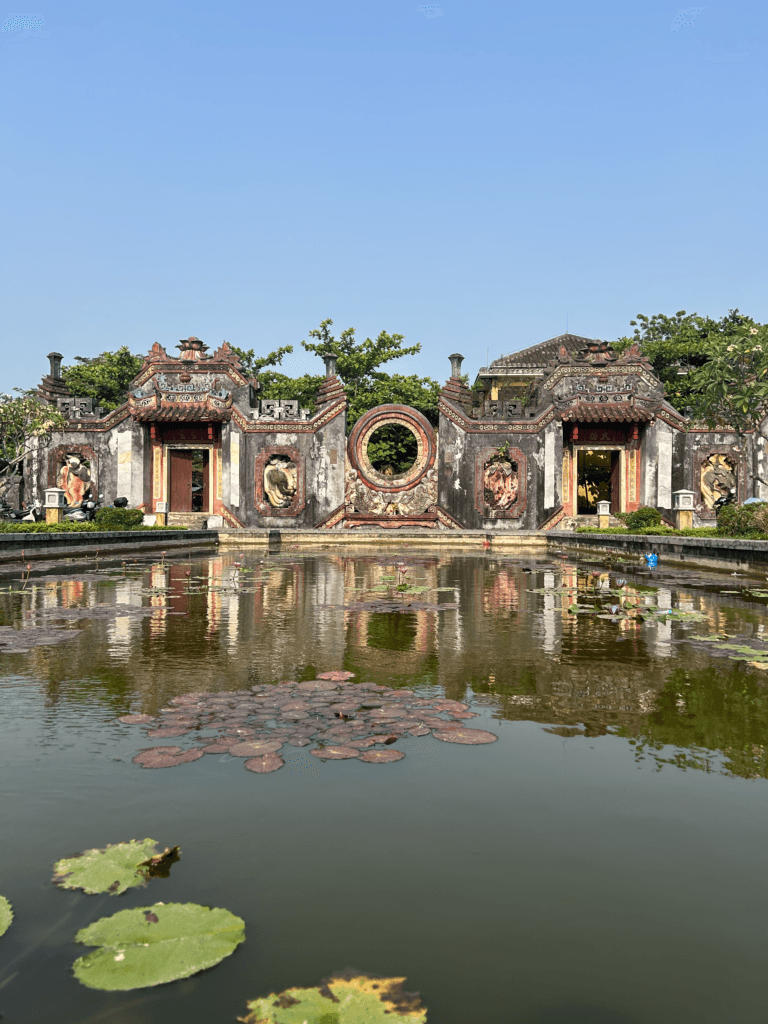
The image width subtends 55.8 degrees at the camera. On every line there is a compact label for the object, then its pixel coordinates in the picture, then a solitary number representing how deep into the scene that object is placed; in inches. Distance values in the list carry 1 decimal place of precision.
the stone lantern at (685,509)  904.3
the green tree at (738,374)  648.4
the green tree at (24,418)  861.2
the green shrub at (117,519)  820.0
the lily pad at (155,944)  59.7
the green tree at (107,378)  1396.4
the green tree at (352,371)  1357.0
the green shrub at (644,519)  848.3
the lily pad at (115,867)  72.0
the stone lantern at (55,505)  808.9
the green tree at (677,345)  1298.0
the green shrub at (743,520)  584.7
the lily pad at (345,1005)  54.3
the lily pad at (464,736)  117.5
